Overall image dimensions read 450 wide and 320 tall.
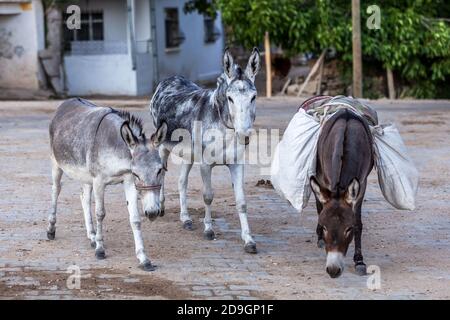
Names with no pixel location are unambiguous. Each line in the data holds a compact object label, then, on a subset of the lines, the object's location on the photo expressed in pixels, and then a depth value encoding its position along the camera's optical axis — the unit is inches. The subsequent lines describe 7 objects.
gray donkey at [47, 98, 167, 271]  308.8
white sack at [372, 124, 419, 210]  333.7
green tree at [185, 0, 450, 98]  946.7
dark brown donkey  286.8
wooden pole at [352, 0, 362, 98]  847.1
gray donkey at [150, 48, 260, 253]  336.2
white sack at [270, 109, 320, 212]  332.2
